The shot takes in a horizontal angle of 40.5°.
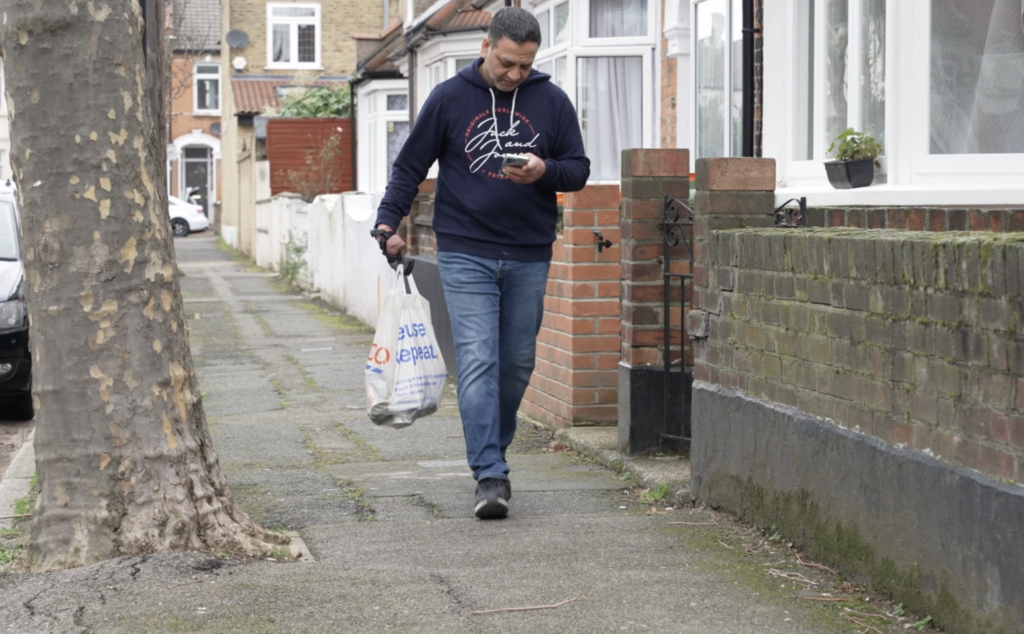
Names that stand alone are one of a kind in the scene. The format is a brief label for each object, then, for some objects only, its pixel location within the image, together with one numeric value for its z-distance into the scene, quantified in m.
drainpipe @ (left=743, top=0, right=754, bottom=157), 8.47
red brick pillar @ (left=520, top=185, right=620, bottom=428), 7.04
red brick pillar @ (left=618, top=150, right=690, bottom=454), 6.16
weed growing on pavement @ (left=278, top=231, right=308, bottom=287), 21.23
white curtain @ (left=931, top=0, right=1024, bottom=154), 5.82
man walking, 5.23
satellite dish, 38.53
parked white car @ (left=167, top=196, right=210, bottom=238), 45.31
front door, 53.91
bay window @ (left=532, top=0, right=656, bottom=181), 12.23
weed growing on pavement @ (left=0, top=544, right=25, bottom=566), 4.63
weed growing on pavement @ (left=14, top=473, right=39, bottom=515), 5.68
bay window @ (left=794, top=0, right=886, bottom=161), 6.64
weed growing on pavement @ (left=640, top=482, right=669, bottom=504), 5.50
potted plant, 6.21
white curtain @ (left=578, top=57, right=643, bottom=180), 12.38
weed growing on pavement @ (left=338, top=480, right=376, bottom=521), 5.29
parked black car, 8.89
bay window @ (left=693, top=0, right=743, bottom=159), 9.27
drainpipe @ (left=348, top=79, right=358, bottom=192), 28.34
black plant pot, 6.20
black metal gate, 6.18
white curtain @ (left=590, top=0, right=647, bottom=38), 12.23
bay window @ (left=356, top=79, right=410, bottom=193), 26.08
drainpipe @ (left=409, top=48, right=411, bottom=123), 20.84
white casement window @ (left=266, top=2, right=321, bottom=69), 39.62
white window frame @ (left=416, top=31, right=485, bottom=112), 18.77
